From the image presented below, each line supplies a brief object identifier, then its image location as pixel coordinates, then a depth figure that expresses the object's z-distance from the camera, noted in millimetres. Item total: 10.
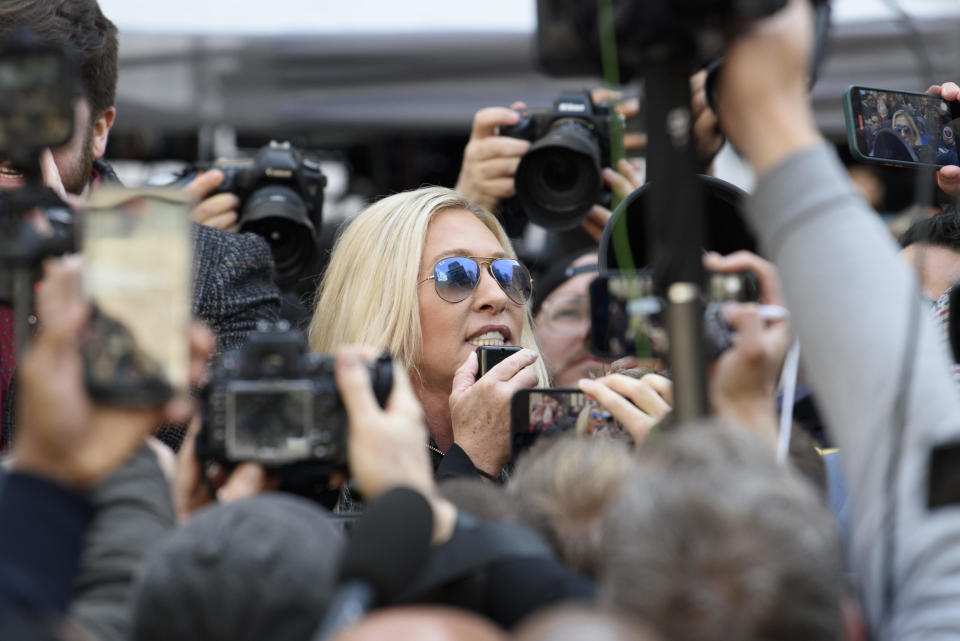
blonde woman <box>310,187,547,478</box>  5691
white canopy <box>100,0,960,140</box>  9641
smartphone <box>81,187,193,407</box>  2732
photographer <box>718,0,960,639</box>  2732
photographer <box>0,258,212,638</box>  2627
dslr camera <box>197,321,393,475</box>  3152
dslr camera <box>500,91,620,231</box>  6027
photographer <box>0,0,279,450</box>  4996
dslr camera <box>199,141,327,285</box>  6207
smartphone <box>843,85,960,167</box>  4879
